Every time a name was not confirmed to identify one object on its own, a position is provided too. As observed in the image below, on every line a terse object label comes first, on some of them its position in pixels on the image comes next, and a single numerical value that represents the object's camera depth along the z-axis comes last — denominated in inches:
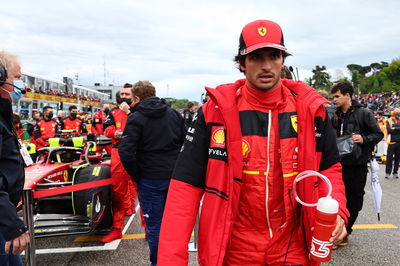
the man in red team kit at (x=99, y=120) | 463.2
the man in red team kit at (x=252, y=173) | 60.0
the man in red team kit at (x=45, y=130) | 366.0
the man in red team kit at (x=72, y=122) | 425.8
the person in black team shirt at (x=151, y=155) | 130.6
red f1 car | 145.5
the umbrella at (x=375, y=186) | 164.4
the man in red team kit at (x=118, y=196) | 167.2
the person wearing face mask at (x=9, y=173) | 73.7
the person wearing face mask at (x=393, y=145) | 334.6
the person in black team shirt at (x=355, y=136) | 154.4
